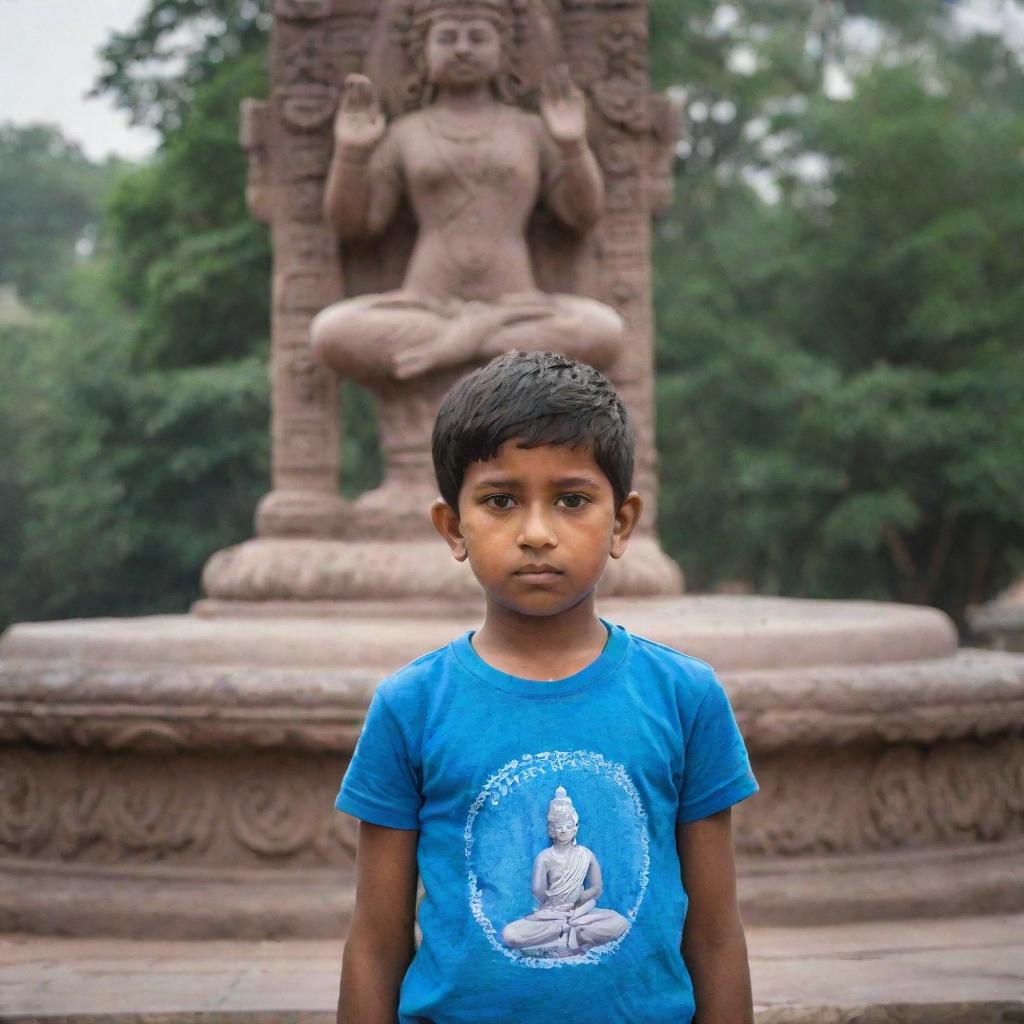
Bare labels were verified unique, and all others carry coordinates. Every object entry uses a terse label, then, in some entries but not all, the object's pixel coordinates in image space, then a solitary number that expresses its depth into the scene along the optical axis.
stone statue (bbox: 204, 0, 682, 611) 5.51
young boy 1.94
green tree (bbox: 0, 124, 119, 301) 39.97
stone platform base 4.10
